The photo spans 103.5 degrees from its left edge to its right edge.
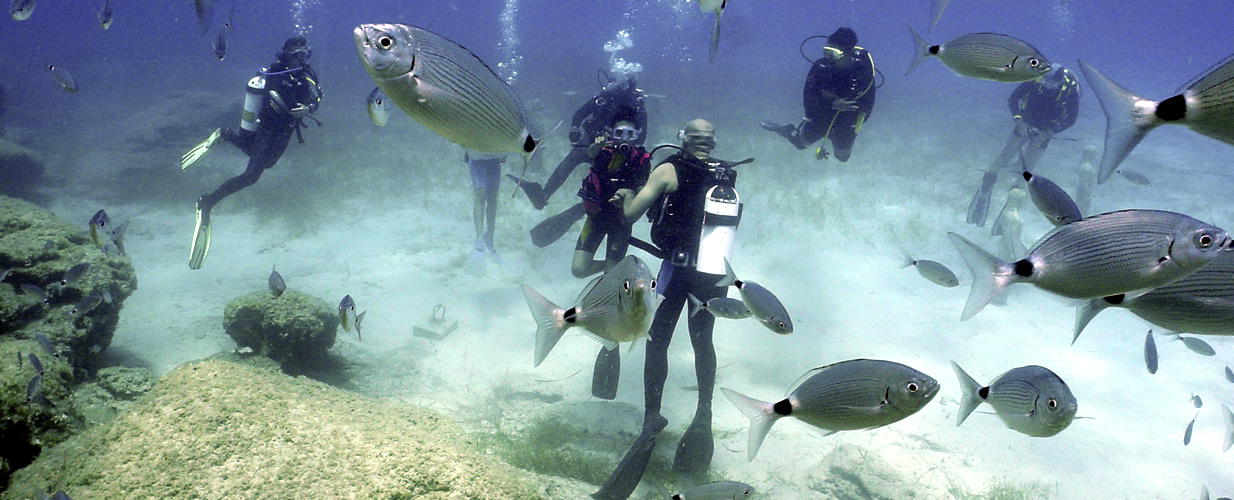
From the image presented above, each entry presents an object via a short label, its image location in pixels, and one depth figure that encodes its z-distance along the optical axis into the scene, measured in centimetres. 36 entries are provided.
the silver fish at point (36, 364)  304
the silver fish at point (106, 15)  570
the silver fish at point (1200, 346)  459
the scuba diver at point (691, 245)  454
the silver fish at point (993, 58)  291
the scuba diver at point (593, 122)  591
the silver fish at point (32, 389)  284
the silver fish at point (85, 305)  482
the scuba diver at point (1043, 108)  913
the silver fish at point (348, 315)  412
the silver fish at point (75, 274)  475
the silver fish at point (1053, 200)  254
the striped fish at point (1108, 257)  179
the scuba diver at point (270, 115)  688
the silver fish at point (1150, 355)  426
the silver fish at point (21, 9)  549
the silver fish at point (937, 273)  471
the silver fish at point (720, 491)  281
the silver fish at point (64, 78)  573
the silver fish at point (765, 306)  364
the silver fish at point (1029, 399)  255
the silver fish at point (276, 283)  484
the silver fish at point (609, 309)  206
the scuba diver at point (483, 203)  916
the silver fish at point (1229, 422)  411
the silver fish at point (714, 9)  238
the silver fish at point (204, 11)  421
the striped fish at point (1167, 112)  157
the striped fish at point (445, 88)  151
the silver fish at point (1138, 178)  762
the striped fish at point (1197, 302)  207
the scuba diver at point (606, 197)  504
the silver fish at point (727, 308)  397
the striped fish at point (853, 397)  229
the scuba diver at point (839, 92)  661
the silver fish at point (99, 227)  448
